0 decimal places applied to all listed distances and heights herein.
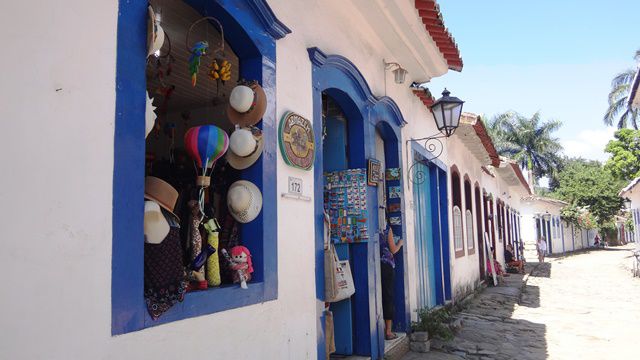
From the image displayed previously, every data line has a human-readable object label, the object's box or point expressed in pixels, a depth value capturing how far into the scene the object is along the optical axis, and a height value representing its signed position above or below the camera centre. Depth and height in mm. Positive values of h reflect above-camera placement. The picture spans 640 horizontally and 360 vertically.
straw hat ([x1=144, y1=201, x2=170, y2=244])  2543 +99
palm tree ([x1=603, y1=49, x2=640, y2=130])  30438 +8086
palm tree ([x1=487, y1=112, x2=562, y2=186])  38844 +7547
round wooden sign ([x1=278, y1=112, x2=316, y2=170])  3791 +778
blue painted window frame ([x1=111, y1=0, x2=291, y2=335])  2248 +237
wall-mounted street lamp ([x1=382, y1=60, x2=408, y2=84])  6322 +2108
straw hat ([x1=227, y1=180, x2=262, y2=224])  3279 +267
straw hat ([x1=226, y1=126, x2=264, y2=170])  3281 +619
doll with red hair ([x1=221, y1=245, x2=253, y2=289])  3215 -139
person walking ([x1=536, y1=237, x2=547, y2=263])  24172 -677
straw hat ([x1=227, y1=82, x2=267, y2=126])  3328 +912
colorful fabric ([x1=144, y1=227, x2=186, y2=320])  2486 -162
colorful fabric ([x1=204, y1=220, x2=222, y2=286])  3145 -99
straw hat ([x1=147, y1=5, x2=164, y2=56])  2428 +1019
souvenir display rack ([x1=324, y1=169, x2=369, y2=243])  5145 +359
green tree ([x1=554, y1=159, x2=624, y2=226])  34188 +2857
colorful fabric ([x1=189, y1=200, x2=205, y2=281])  3090 +85
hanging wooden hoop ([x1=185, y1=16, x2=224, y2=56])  3148 +1388
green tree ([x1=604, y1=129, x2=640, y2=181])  22703 +3580
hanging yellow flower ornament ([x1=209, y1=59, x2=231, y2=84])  3461 +1184
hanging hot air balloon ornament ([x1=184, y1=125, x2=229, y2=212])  3051 +584
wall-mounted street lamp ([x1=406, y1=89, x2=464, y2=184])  6656 +1664
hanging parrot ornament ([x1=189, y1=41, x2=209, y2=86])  3078 +1142
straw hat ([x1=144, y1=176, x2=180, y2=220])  2701 +277
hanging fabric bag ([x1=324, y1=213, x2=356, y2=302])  4320 -324
